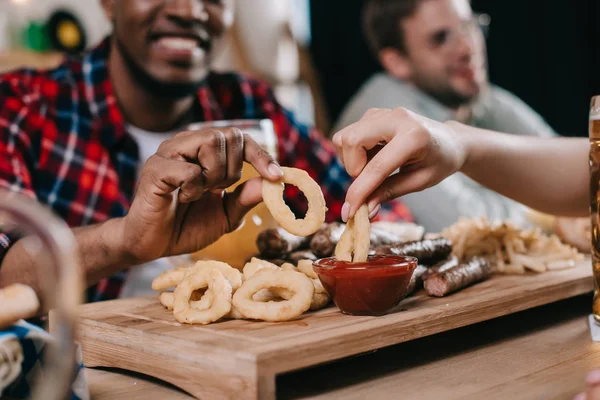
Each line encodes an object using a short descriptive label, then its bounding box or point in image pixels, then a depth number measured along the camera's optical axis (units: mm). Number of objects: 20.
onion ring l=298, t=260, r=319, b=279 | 1400
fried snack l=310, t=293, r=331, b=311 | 1308
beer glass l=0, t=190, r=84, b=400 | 565
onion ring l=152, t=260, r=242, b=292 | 1331
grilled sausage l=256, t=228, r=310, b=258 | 1611
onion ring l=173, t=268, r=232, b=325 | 1223
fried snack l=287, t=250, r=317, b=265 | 1571
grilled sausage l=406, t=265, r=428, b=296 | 1440
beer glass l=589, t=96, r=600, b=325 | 1312
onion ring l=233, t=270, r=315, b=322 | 1215
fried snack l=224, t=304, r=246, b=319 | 1259
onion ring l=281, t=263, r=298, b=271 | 1362
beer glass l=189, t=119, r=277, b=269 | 1729
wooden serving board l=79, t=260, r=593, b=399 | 1022
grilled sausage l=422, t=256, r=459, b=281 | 1476
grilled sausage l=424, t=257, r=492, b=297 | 1405
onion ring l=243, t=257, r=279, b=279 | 1370
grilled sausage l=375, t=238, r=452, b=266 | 1456
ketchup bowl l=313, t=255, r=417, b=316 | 1199
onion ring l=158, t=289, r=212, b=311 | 1243
